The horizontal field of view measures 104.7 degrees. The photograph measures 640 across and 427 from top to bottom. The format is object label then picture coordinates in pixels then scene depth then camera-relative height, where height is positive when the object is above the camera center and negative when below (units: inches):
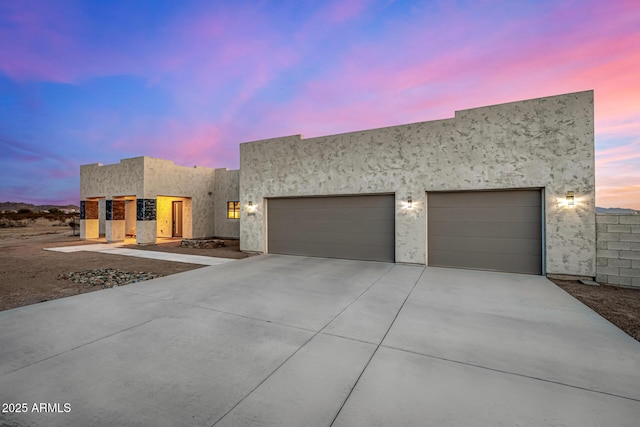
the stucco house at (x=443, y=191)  245.1 +26.2
